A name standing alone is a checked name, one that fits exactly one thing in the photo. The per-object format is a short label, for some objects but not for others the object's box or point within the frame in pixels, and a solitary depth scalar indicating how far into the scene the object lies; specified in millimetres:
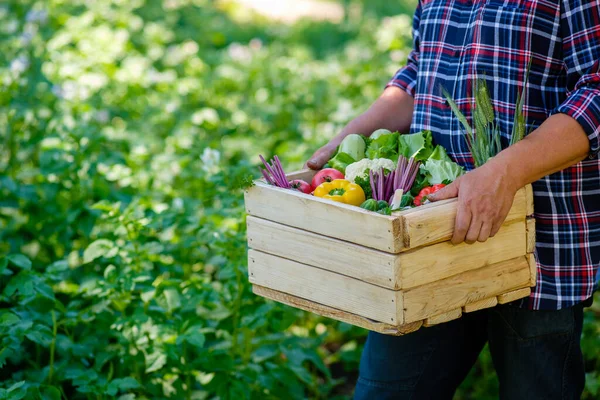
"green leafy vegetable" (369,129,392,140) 4656
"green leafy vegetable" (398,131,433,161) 4328
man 3826
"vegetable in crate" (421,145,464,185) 4148
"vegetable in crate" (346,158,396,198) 4176
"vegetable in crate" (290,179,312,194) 4359
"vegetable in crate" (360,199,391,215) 3836
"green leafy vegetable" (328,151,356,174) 4497
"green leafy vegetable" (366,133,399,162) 4453
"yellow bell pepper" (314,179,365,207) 4012
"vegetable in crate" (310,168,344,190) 4340
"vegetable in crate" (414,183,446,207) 3962
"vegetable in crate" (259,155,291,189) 4277
